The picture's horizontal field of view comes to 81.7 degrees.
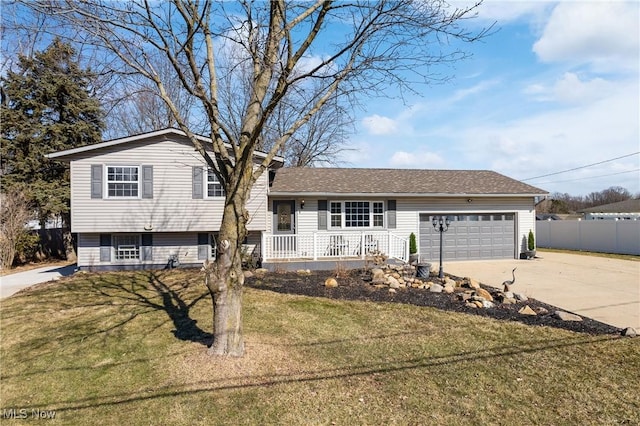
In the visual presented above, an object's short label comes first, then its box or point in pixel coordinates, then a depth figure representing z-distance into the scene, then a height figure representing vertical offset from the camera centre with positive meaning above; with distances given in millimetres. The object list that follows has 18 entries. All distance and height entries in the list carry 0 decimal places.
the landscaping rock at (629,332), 5523 -1747
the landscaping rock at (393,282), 8977 -1560
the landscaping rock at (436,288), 8578 -1635
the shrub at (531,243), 15234 -1056
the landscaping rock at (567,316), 6398 -1741
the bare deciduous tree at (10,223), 13477 +13
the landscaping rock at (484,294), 7802 -1650
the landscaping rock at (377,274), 9539 -1438
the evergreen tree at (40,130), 15391 +4002
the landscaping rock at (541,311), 6841 -1758
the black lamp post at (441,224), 10656 -164
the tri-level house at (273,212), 11688 +283
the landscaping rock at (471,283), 8984 -1624
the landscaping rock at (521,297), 7816 -1701
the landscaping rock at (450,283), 8914 -1578
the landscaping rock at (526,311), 6800 -1735
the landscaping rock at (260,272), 10555 -1529
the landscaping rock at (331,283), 9133 -1566
